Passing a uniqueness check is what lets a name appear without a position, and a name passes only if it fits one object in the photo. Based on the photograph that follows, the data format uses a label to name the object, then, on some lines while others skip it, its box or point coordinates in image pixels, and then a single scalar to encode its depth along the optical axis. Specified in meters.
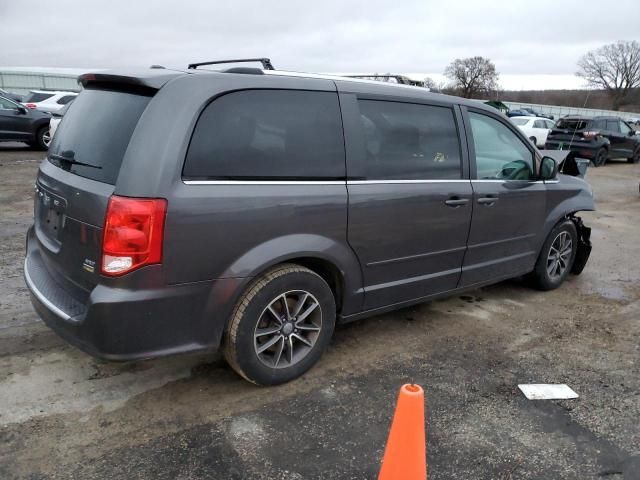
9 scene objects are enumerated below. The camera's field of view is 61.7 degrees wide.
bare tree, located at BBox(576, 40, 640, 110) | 79.75
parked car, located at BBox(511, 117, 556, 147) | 21.47
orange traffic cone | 2.04
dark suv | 17.81
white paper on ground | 3.29
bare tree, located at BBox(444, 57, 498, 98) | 66.78
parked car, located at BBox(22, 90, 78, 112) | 17.34
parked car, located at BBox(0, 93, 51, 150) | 13.84
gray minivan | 2.63
